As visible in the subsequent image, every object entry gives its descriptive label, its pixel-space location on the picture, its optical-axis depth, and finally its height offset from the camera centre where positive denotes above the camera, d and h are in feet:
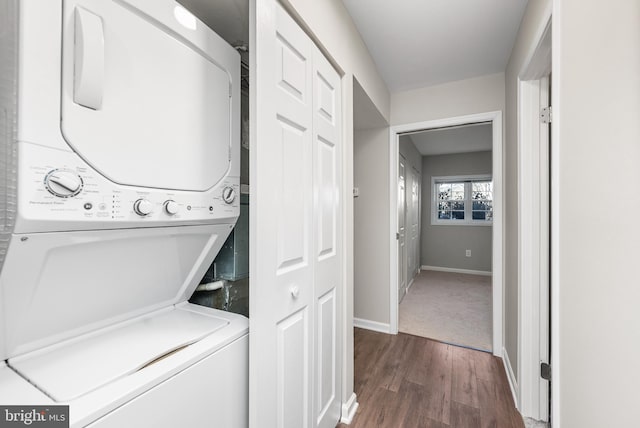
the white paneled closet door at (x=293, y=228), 3.07 -0.20
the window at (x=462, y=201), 17.76 +0.95
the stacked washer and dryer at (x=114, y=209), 1.80 +0.03
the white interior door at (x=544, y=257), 5.31 -0.83
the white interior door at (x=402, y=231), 11.21 -0.70
